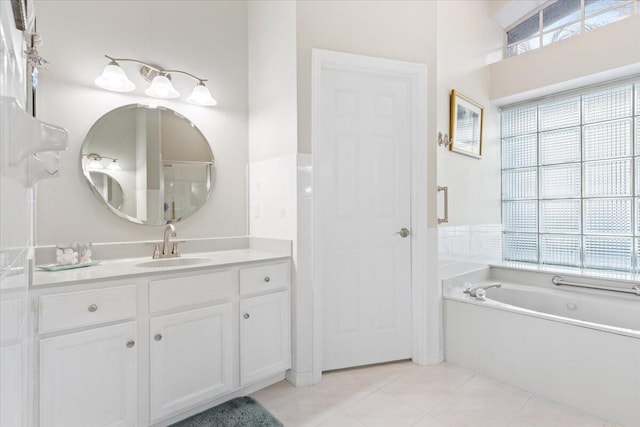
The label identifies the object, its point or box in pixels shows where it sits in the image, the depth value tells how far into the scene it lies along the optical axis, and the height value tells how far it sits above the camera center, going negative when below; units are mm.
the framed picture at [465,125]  3051 +774
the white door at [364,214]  2512 -15
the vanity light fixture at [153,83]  2184 +838
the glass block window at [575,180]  3049 +291
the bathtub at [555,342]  1959 -829
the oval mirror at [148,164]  2238 +329
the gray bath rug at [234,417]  1898 -1112
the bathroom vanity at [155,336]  1518 -619
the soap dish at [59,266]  1856 -281
